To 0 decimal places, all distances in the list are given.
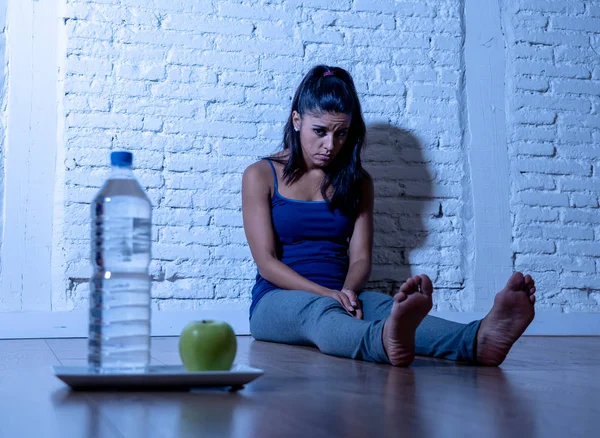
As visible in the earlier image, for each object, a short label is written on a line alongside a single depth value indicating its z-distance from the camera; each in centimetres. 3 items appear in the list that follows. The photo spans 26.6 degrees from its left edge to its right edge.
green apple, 182
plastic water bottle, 183
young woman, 277
